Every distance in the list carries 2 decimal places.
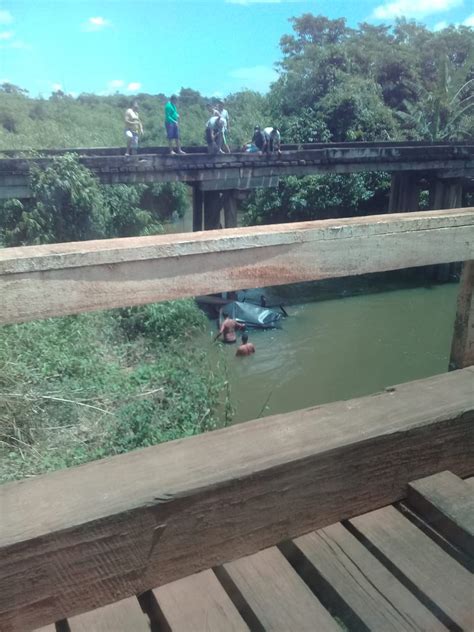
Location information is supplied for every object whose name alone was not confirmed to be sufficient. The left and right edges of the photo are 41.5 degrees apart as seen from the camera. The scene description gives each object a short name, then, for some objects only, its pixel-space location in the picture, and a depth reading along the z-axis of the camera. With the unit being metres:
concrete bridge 14.18
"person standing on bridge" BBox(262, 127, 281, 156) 17.69
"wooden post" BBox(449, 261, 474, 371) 1.83
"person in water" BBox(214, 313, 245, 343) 12.79
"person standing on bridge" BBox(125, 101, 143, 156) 16.20
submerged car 14.18
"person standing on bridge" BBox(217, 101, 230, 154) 17.12
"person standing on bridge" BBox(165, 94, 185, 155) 15.73
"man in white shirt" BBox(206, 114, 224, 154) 16.68
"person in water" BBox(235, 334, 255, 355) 12.22
